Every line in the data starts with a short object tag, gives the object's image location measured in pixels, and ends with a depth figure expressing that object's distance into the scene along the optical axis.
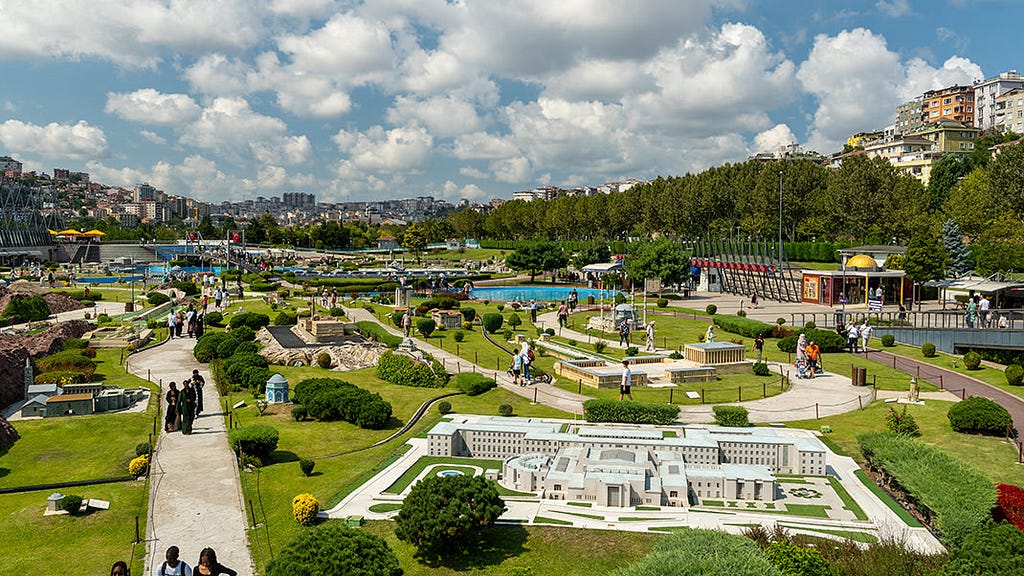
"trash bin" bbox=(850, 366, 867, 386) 27.48
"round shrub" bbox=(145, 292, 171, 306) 53.22
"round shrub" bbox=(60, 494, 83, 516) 14.62
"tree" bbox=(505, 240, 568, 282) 76.88
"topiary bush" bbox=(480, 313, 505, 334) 41.25
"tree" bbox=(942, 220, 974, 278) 61.31
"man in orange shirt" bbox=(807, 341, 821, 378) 29.16
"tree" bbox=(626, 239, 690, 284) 60.28
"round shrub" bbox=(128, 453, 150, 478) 16.84
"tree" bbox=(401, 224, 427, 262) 122.94
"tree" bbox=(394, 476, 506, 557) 12.82
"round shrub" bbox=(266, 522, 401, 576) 10.37
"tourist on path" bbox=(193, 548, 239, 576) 9.73
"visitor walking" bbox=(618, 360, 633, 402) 25.19
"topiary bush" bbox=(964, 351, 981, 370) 30.88
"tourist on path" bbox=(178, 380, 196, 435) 20.19
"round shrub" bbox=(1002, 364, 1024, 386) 27.38
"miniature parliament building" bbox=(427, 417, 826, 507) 15.88
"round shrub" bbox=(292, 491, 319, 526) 14.33
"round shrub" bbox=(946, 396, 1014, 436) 20.59
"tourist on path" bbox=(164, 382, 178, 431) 20.45
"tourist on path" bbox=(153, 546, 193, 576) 9.63
